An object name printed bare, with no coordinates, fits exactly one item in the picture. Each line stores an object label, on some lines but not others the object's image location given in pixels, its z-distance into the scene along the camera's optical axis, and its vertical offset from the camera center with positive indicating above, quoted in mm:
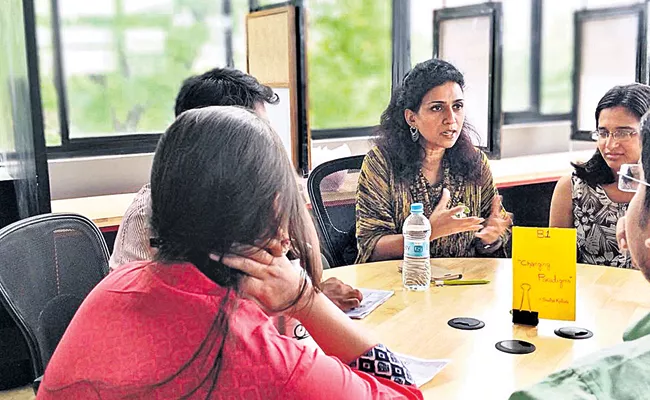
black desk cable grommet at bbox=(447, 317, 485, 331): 1470 -506
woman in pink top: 820 -253
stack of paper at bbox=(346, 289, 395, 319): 1574 -505
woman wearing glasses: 2213 -309
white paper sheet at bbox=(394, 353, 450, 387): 1193 -499
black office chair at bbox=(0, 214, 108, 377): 1477 -394
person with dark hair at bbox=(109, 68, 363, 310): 1604 -12
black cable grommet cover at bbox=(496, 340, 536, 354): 1330 -506
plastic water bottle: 1807 -458
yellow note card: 1452 -390
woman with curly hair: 2250 -277
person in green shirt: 581 -251
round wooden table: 1214 -509
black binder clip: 1477 -486
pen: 1809 -505
